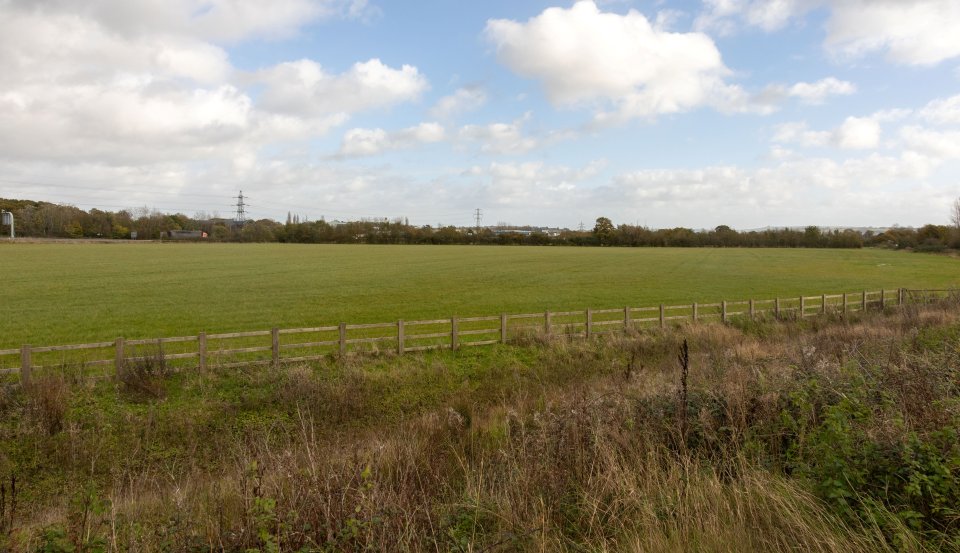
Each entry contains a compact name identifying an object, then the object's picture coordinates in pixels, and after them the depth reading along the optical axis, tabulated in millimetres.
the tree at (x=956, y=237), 100025
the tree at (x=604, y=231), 152750
